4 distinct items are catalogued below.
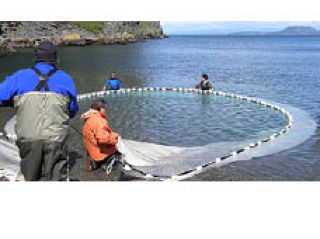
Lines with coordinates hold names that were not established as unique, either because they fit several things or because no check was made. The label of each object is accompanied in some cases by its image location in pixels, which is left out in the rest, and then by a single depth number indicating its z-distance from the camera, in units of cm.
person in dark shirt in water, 2272
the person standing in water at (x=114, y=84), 2233
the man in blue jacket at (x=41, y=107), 497
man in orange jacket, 822
